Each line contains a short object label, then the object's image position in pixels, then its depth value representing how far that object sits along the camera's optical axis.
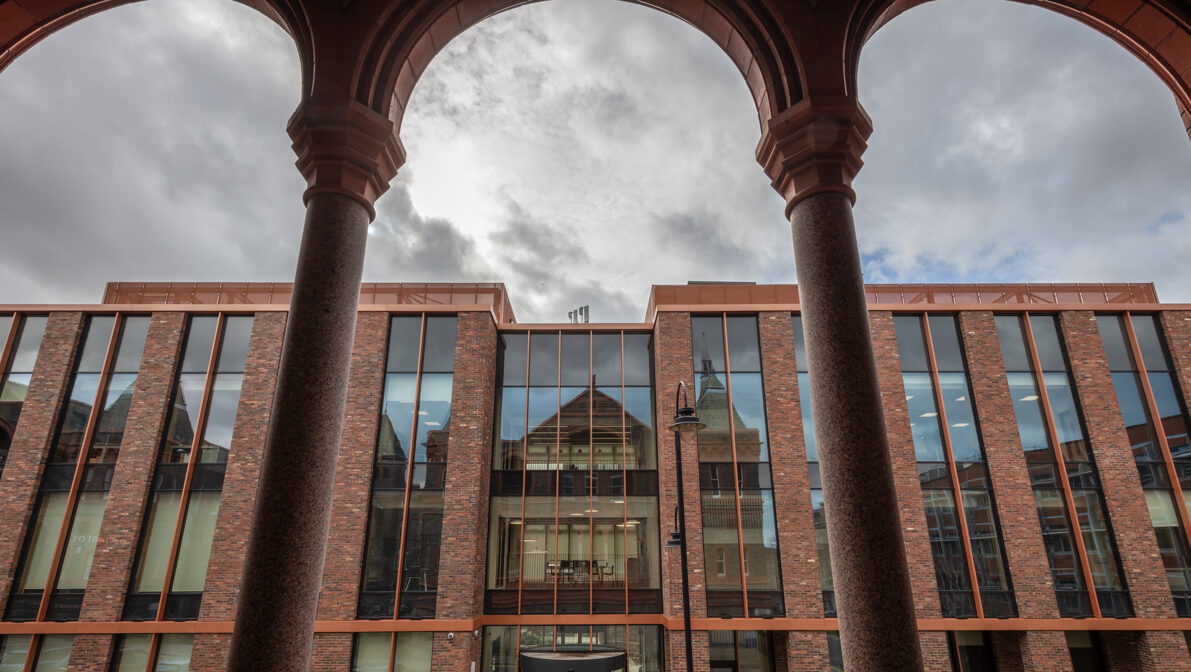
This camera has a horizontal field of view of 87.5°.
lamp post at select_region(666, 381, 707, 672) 9.89
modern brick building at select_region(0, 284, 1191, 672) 17.41
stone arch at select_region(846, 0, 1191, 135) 4.59
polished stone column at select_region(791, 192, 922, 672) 3.13
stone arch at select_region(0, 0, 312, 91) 4.50
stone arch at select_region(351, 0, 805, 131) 4.50
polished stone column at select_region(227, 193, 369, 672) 3.16
